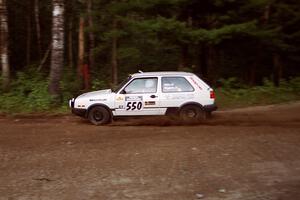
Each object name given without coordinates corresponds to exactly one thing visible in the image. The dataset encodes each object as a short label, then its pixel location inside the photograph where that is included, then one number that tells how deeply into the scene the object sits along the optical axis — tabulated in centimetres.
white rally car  1398
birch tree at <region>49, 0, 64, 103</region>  1711
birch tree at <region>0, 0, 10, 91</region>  1859
